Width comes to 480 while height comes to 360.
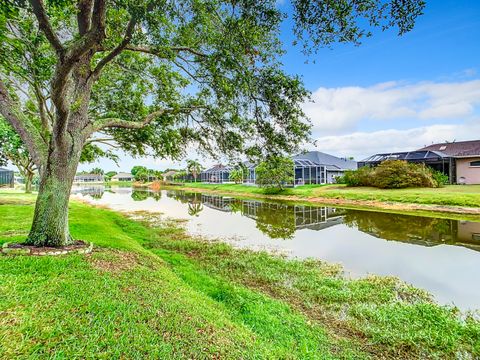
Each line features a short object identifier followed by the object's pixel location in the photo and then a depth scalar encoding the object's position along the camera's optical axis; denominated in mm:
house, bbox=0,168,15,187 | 41241
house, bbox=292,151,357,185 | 40634
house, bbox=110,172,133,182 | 130750
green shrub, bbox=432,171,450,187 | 27455
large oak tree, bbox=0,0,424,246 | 4758
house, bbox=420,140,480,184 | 28688
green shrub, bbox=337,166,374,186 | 30781
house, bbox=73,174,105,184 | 120312
